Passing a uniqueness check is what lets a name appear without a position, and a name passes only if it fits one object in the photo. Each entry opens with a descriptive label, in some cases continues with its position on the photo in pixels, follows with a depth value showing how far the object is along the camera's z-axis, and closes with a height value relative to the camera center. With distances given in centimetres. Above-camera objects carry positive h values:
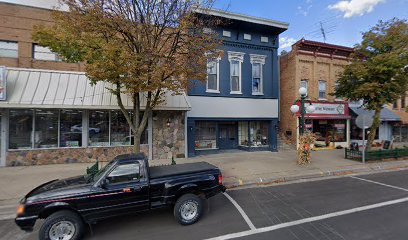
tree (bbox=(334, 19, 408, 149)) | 1118 +302
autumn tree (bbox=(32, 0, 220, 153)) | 682 +283
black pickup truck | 411 -159
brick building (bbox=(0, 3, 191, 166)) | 1028 +72
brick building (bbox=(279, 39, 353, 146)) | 1674 +294
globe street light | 1090 +72
